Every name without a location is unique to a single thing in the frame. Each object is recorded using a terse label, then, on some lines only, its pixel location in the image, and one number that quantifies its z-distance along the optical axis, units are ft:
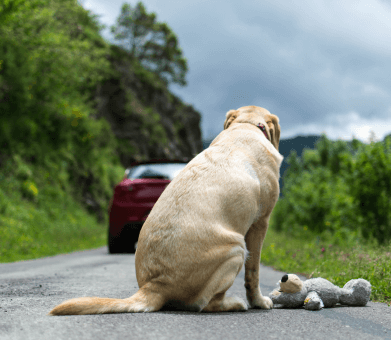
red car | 27.17
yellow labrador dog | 9.12
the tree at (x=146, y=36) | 141.69
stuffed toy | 11.03
